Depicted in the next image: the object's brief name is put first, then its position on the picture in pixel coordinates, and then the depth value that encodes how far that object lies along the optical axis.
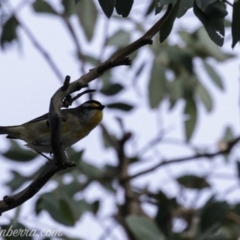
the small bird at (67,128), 6.26
